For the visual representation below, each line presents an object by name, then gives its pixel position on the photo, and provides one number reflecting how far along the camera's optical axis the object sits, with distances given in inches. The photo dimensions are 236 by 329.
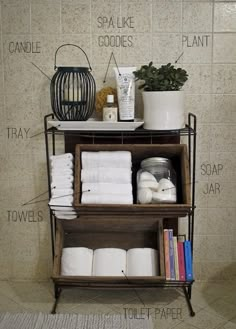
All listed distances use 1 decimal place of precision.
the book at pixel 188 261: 68.3
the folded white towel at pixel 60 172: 67.6
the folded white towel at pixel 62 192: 66.7
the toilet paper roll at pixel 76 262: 68.8
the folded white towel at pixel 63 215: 67.6
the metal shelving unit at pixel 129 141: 67.0
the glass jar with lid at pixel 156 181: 65.0
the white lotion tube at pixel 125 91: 65.4
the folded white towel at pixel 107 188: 65.6
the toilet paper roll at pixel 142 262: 68.5
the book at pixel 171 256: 68.5
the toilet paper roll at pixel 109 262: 69.1
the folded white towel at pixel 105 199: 64.9
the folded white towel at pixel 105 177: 66.6
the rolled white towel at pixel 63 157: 68.5
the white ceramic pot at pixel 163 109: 63.7
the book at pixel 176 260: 68.5
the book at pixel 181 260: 68.5
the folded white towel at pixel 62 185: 67.1
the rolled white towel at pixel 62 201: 66.3
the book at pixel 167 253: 68.5
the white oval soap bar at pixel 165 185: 65.5
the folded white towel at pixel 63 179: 67.2
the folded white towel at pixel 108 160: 67.4
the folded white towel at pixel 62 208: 66.3
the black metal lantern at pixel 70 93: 65.6
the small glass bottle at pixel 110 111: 65.6
